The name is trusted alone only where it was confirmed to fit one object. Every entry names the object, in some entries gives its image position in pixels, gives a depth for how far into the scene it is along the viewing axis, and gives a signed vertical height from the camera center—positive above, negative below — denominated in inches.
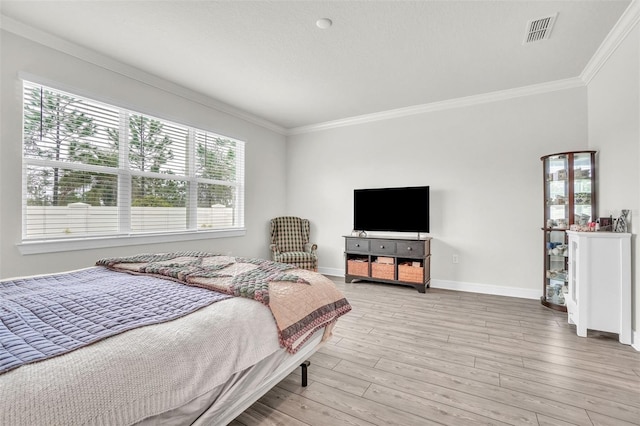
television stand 164.7 -28.3
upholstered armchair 201.6 -17.1
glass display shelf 127.1 +3.1
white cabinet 99.2 -23.9
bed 32.5 -18.3
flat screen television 171.8 +2.5
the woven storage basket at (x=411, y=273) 162.9 -33.8
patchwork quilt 60.9 -16.4
